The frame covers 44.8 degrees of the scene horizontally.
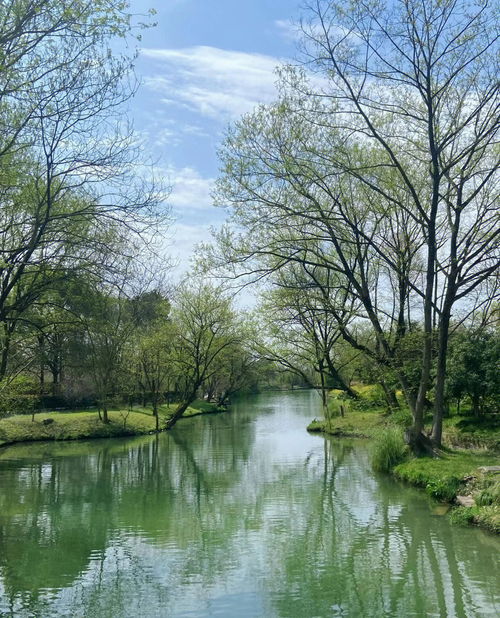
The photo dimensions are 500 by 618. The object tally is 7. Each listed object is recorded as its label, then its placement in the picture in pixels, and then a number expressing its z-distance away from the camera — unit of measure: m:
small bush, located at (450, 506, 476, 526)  11.29
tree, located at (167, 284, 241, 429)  40.31
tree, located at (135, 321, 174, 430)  37.38
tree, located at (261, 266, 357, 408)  25.80
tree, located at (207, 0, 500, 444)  15.52
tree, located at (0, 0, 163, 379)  8.28
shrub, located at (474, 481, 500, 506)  11.24
